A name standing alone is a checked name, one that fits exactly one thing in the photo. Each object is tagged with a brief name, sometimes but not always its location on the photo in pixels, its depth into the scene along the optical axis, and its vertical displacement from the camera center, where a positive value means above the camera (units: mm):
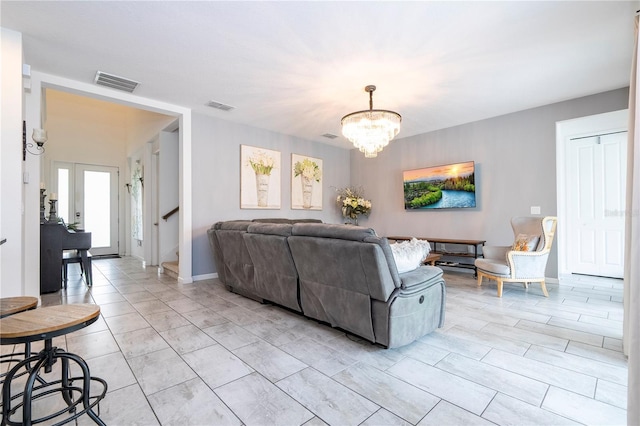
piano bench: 4447 -803
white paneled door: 4621 +162
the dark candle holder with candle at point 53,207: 4475 +40
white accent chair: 3812 -586
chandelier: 3596 +1065
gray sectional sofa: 2219 -608
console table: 5031 -737
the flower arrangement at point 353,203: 6773 +195
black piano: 4070 -618
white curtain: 1287 -431
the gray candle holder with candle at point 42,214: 4176 -65
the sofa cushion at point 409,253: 2443 -358
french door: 6957 +255
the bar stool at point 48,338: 1305 -570
